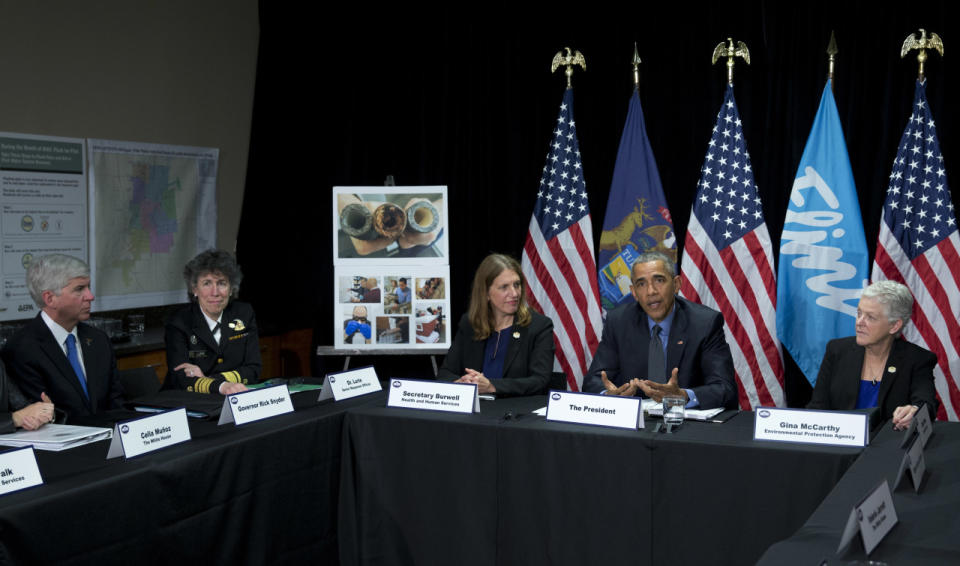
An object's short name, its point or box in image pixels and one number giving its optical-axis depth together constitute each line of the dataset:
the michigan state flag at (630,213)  5.11
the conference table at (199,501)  2.09
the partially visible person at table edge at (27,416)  2.63
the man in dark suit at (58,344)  3.03
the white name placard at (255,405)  2.83
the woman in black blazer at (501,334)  3.62
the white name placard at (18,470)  2.08
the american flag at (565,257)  5.23
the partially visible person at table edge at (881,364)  3.11
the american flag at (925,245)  4.41
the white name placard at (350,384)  3.27
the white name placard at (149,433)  2.39
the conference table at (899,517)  1.64
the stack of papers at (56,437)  2.51
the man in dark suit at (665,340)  3.38
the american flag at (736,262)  4.83
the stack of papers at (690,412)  2.87
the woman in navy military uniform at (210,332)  3.69
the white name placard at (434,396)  3.02
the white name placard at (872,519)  1.58
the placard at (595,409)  2.71
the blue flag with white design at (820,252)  4.63
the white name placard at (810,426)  2.50
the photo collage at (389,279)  5.11
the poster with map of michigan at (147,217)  5.28
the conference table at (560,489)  2.49
